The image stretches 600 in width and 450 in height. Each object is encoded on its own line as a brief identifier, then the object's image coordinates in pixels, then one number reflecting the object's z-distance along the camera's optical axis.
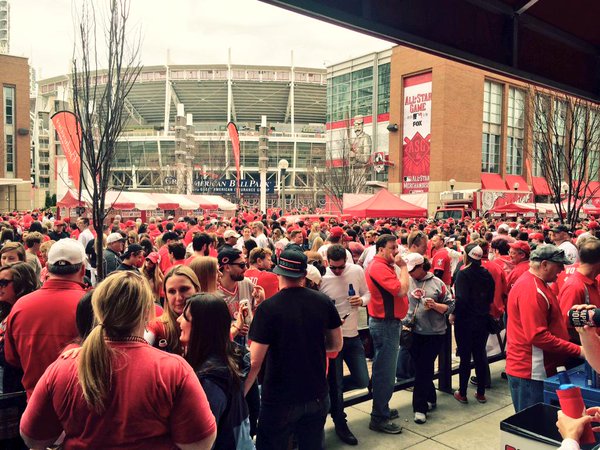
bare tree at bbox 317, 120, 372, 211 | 45.25
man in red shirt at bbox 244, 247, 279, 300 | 5.58
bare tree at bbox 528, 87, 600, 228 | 13.95
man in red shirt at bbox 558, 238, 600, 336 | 3.97
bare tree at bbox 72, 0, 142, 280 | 7.01
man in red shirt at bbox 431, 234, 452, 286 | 8.26
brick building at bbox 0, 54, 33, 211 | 45.06
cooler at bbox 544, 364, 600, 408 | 3.28
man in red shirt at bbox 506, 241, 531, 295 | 6.62
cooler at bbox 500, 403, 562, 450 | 2.48
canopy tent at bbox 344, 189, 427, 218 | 15.14
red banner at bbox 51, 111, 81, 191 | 11.55
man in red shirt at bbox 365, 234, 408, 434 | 4.92
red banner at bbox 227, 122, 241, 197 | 37.75
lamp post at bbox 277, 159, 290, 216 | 36.85
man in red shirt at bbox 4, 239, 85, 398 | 3.21
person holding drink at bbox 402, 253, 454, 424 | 5.20
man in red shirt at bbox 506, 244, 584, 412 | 3.80
